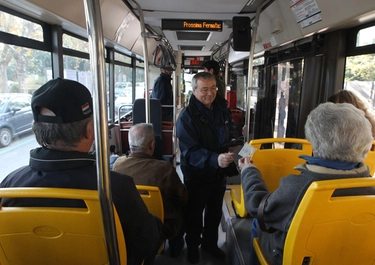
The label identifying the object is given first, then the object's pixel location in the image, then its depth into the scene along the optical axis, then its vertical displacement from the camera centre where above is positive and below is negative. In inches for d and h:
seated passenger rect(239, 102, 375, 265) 46.6 -11.3
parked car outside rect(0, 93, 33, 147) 101.3 -10.1
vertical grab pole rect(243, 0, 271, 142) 103.7 +6.4
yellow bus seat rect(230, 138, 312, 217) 81.0 -20.2
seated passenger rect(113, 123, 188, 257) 77.6 -23.3
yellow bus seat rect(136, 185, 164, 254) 66.4 -27.3
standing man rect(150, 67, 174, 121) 211.5 +2.5
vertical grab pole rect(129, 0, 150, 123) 113.5 +14.7
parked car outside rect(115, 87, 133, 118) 253.4 -7.4
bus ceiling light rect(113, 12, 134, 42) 159.6 +39.9
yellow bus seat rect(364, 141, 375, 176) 73.9 -18.1
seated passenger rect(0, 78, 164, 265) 42.0 -9.8
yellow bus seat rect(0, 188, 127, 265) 37.8 -21.3
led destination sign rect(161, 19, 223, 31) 152.9 +38.9
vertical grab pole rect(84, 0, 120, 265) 36.3 -1.9
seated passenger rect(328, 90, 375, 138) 83.1 -1.8
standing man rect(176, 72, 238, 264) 87.8 -20.0
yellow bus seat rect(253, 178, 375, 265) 42.9 -23.0
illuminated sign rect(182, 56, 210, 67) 496.1 +61.6
